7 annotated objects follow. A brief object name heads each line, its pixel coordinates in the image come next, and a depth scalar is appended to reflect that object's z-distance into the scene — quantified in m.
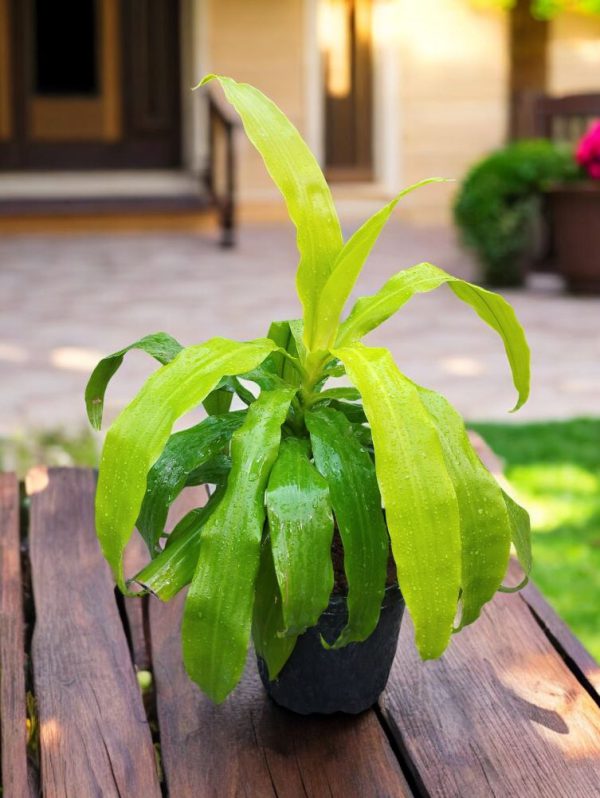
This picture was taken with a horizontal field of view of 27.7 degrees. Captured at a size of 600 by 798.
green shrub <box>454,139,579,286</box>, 6.86
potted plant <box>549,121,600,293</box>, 6.62
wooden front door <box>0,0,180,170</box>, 9.87
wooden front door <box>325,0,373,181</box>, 9.98
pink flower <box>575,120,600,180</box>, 6.54
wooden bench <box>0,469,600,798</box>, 1.24
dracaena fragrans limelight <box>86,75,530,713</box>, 1.11
